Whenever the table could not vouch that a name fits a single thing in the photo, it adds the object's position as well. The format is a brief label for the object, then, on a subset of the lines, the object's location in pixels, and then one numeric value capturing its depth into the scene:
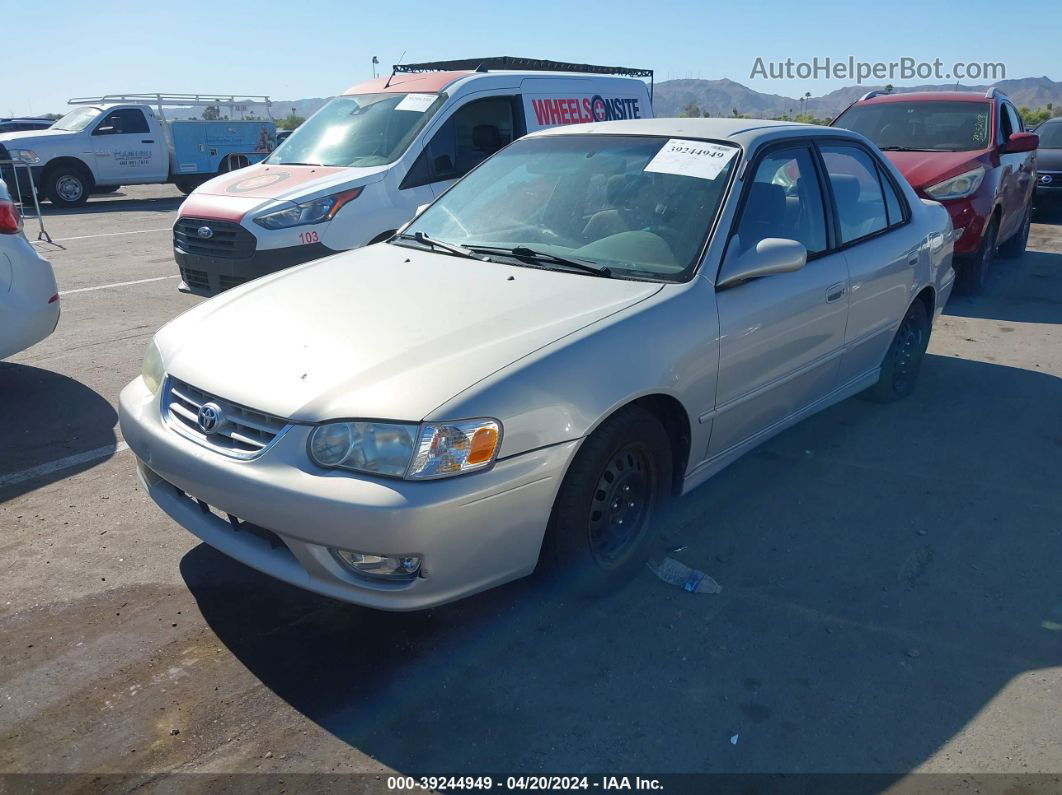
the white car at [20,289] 4.98
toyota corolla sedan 2.66
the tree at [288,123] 43.25
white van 6.69
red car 8.03
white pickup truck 16.72
